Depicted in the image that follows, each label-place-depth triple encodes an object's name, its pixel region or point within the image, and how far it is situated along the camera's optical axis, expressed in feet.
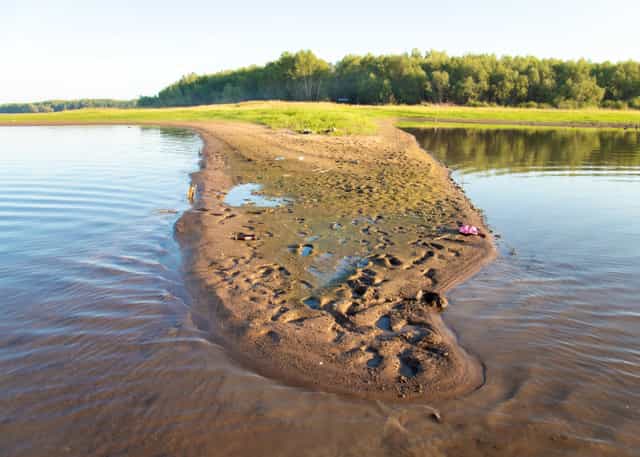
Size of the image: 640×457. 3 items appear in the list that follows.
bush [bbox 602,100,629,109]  244.28
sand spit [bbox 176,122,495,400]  15.19
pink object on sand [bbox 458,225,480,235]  29.37
